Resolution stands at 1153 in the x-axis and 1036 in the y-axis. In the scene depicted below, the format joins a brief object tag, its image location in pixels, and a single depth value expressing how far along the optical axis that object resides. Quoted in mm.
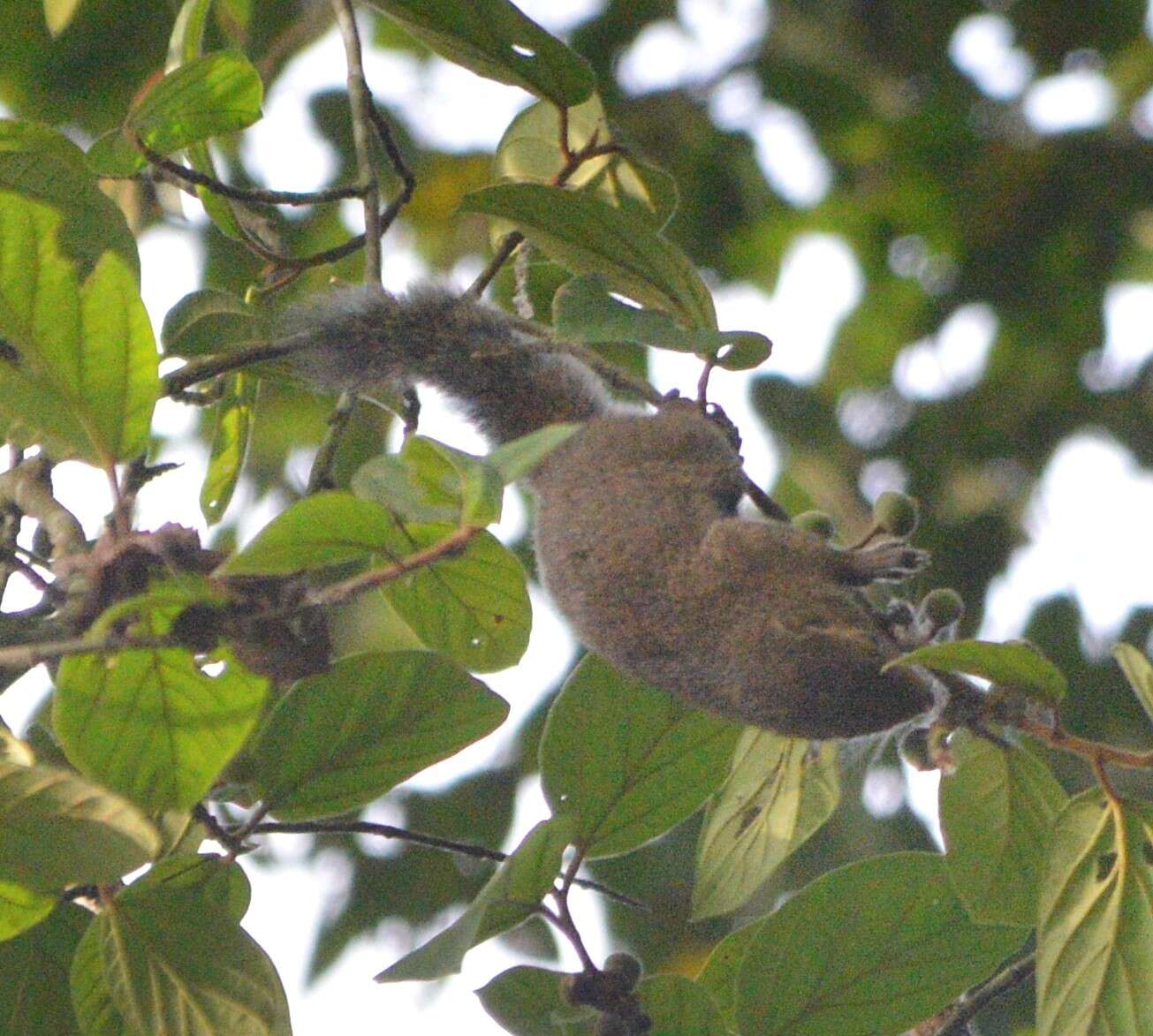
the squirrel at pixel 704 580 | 9601
